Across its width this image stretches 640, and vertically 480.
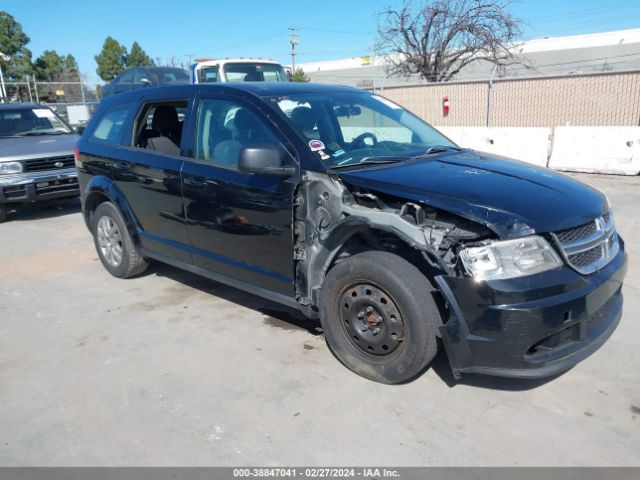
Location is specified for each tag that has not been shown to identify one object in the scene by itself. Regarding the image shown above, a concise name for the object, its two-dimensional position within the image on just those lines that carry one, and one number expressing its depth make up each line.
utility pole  56.75
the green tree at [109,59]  50.47
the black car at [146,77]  15.66
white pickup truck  12.02
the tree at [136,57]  53.50
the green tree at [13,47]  38.66
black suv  2.82
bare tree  24.45
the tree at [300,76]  43.94
